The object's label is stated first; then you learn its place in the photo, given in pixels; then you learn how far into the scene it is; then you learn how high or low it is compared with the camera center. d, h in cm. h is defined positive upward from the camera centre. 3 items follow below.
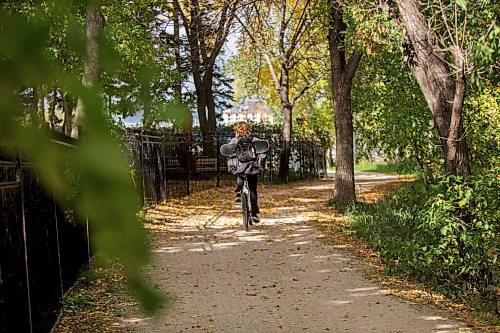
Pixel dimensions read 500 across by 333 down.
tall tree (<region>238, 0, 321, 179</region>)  2400 +453
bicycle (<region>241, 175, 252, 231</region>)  1153 -57
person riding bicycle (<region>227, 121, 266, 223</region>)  1116 +8
